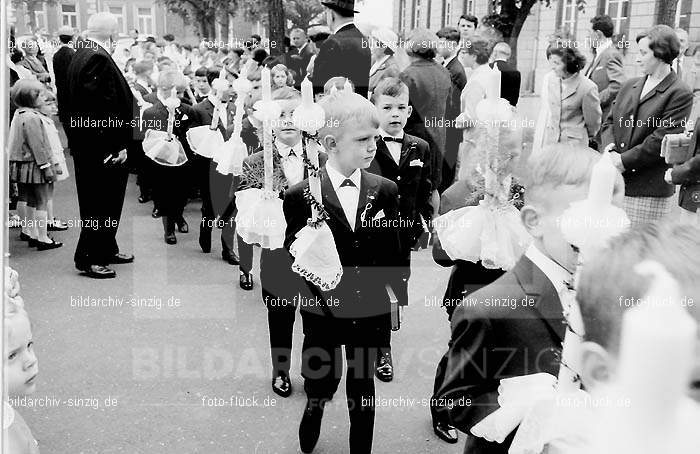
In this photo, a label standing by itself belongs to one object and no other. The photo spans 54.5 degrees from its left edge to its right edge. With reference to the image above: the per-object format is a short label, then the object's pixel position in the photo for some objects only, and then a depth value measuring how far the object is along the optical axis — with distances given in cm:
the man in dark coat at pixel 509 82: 551
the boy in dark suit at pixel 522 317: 151
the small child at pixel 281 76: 511
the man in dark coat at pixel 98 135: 473
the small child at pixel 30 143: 529
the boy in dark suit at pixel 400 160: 328
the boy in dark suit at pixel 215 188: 515
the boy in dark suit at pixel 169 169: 582
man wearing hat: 401
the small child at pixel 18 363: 151
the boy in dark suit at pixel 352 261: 244
